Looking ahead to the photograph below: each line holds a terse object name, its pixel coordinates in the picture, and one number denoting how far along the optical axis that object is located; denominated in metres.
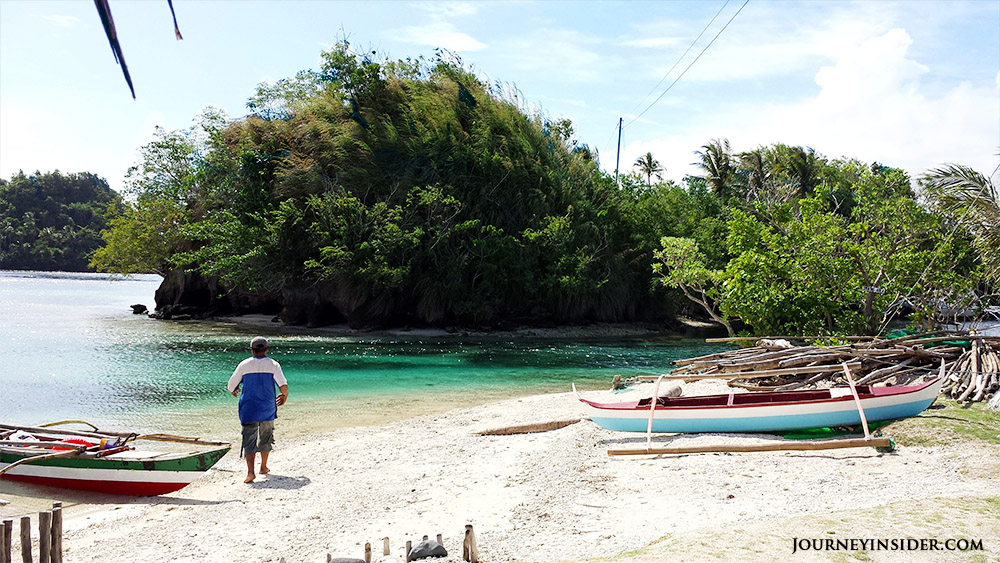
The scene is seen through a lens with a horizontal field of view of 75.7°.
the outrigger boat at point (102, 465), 8.02
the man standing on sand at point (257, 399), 8.27
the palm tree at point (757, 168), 46.81
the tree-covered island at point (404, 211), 30.95
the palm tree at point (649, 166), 54.85
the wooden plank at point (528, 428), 10.57
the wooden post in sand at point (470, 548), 5.00
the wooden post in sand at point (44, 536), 5.00
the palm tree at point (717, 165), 48.12
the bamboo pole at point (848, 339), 12.12
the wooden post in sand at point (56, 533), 5.05
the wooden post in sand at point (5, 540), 4.89
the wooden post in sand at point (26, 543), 5.02
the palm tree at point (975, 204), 13.77
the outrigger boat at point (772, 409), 8.45
